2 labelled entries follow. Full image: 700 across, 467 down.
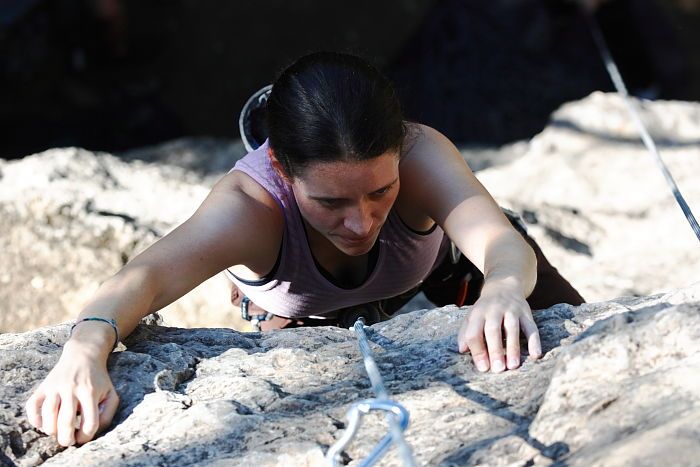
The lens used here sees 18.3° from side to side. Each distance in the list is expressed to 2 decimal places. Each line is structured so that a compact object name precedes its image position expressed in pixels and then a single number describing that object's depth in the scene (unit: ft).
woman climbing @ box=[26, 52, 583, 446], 7.64
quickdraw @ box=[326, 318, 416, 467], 6.72
